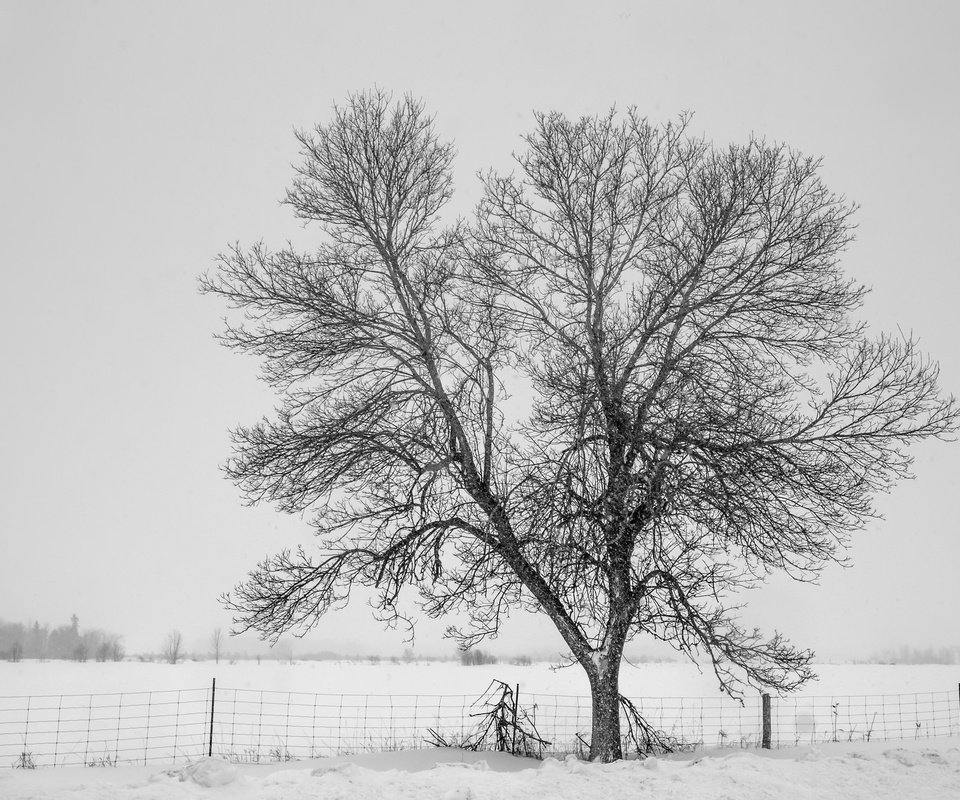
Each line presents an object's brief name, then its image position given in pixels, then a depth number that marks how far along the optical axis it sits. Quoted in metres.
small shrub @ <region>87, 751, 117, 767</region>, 10.96
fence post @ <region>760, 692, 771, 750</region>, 12.92
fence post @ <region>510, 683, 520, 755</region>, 12.21
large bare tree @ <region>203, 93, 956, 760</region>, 10.77
